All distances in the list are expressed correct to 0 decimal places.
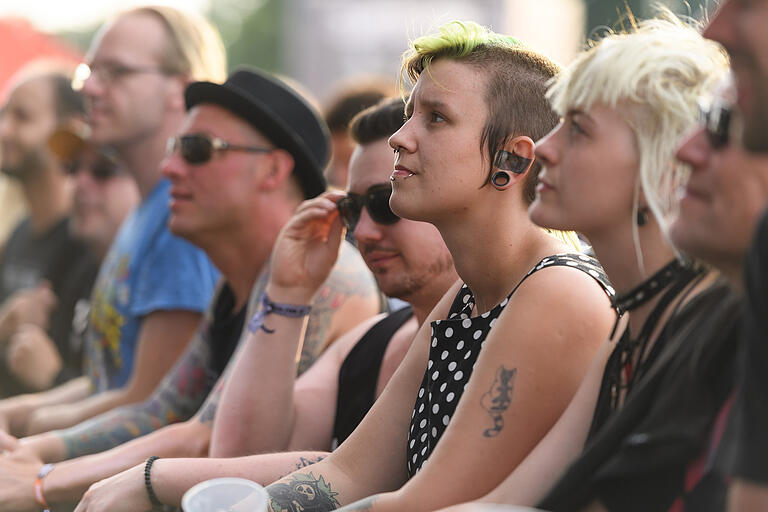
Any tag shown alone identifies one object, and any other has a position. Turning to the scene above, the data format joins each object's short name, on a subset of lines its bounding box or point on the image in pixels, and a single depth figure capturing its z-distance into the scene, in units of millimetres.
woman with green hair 4305
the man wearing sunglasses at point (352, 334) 6012
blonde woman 3359
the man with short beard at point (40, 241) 11695
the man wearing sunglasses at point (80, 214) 11039
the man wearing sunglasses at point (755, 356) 2678
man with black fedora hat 7871
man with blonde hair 8617
